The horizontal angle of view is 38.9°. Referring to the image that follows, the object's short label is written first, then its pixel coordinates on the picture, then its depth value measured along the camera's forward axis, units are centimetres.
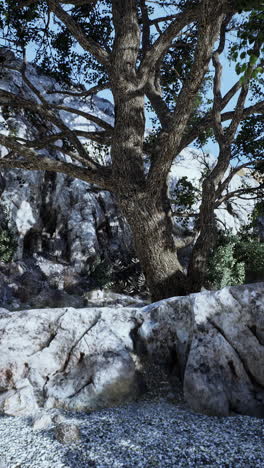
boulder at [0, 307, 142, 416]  448
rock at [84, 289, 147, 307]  1661
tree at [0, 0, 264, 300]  612
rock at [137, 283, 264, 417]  430
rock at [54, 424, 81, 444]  356
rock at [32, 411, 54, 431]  391
